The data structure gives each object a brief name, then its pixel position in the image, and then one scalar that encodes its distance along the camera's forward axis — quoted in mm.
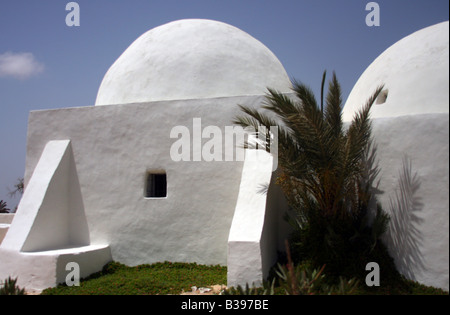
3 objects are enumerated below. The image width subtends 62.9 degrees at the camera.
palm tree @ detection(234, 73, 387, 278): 6082
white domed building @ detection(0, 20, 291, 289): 7590
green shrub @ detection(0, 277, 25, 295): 5465
